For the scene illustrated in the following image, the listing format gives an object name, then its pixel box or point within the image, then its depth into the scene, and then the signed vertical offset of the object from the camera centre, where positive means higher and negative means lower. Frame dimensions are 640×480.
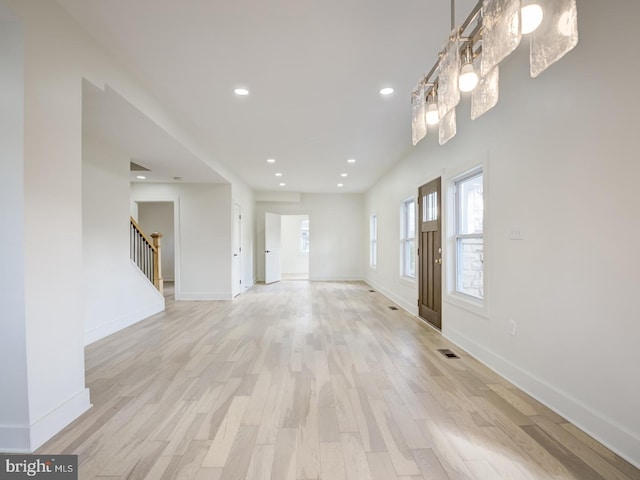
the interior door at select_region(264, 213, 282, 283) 8.73 -0.25
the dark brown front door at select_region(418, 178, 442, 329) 4.11 -0.23
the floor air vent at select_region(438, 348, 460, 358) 3.16 -1.20
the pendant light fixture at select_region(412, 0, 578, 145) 1.02 +0.73
